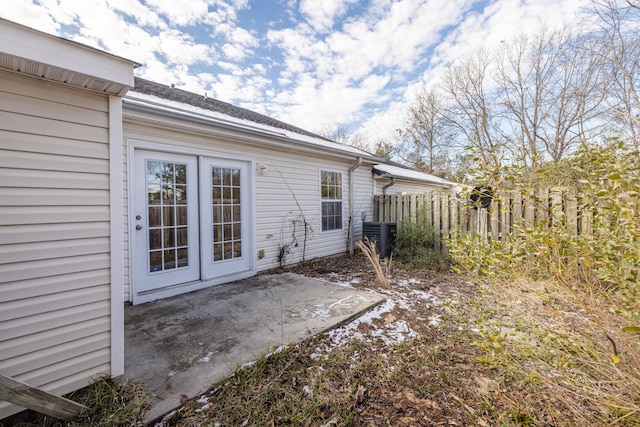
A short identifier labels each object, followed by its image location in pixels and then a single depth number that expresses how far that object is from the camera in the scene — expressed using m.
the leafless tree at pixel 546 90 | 8.88
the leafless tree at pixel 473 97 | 11.77
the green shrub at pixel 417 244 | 5.76
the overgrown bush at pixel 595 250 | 1.16
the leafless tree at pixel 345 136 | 20.44
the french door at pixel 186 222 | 3.68
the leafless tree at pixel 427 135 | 15.18
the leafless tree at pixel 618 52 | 5.25
